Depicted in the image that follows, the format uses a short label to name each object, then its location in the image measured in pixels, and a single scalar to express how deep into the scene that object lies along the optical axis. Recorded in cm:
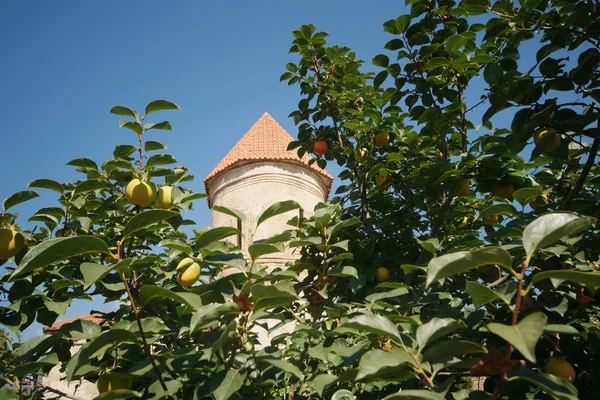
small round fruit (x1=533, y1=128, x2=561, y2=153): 171
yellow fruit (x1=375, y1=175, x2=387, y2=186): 265
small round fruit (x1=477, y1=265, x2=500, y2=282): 187
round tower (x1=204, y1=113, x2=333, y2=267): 1226
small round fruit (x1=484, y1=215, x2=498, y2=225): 245
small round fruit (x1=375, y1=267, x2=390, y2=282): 213
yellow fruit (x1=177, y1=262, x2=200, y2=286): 148
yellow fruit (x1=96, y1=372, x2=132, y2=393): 142
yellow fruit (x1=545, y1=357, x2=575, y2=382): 123
